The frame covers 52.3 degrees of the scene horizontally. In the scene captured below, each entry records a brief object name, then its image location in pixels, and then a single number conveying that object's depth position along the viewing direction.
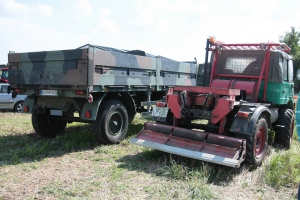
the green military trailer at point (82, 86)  5.93
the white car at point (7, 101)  11.91
